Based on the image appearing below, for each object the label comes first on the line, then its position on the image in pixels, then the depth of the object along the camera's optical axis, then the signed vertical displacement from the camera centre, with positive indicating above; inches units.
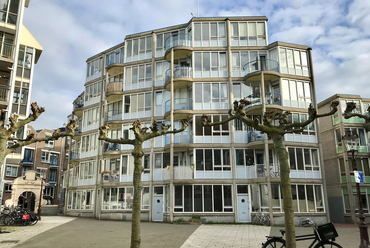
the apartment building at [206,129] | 1048.8 +233.2
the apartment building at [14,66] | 936.9 +407.0
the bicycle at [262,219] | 987.2 -69.3
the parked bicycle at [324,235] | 368.5 -44.3
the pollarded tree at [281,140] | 376.6 +73.7
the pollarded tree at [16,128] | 587.5 +123.3
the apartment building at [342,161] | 1286.9 +141.0
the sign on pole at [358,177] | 533.6 +29.3
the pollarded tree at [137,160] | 413.1 +52.4
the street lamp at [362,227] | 487.0 -47.7
